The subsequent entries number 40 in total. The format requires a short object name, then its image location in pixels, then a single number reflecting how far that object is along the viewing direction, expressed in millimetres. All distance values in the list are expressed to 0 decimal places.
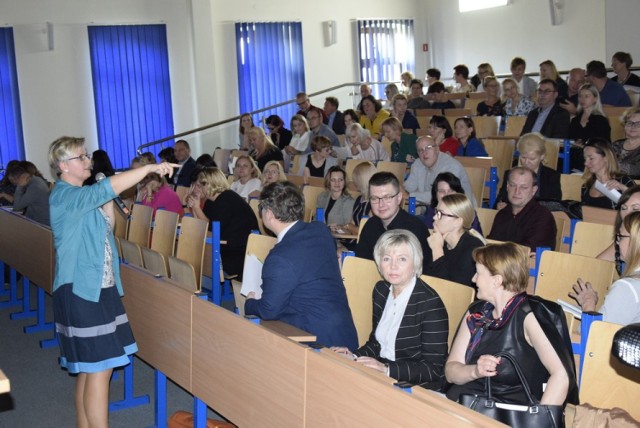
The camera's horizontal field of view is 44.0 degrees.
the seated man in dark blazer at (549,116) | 7965
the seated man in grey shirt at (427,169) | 6320
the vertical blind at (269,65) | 13461
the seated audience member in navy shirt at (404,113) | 10086
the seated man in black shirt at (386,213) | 4336
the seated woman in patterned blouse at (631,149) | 5895
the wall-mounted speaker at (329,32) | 14172
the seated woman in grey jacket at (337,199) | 6262
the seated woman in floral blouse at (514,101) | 9281
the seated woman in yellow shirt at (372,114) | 10773
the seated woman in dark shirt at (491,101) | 9844
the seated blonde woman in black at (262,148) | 9217
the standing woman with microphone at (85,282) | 3508
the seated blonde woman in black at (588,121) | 7332
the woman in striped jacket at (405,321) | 3096
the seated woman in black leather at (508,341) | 2646
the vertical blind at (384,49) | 14508
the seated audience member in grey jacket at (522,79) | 10594
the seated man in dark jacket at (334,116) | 11305
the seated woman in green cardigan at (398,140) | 8516
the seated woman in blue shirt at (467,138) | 7672
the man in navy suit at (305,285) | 3408
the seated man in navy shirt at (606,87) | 8641
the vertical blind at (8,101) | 12031
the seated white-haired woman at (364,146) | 8656
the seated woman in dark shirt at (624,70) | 9203
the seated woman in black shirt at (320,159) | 8250
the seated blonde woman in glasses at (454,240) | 3889
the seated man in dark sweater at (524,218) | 4719
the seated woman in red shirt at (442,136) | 7872
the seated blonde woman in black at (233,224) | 5965
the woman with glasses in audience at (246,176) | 7418
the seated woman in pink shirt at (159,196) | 7180
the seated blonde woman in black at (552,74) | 9484
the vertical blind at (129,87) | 12641
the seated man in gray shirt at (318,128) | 10094
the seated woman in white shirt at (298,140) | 10002
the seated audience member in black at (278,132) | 10703
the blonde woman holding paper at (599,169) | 5250
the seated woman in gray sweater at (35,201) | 7375
